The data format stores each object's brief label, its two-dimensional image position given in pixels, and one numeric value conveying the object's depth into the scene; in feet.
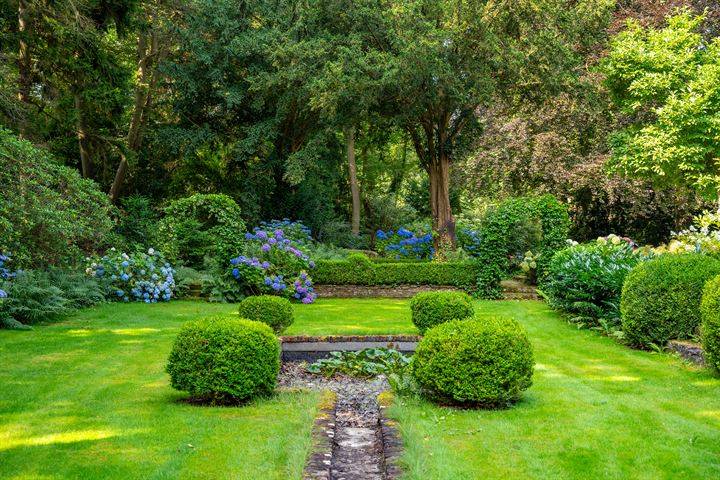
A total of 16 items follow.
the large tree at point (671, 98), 50.01
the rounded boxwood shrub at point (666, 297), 29.37
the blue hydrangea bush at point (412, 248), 67.77
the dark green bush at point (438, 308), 31.91
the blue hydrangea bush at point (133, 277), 48.55
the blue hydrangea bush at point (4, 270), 38.19
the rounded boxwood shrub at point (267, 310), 30.07
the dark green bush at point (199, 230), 52.39
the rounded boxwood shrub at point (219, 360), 20.01
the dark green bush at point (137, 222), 65.83
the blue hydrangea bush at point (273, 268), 50.65
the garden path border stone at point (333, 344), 30.91
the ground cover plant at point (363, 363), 27.68
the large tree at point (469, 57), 56.39
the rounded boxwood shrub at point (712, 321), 23.31
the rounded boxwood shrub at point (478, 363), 19.92
